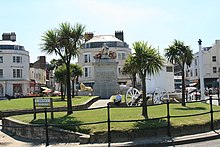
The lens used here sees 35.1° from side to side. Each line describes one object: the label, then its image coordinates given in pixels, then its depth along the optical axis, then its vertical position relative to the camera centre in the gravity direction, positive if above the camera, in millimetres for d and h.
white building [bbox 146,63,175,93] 29516 +291
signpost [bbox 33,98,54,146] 15414 -720
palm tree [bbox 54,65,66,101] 39203 +1225
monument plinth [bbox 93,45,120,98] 39469 +921
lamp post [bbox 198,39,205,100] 26031 +599
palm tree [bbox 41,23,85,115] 17016 +2191
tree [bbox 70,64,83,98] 43188 +1829
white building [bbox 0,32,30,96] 69950 +3811
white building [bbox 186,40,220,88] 75750 +4539
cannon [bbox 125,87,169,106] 23812 -874
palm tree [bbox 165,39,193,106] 22016 +2035
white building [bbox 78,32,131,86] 74000 +6997
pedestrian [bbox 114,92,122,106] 24281 -1057
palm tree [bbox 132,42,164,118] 15047 +1147
